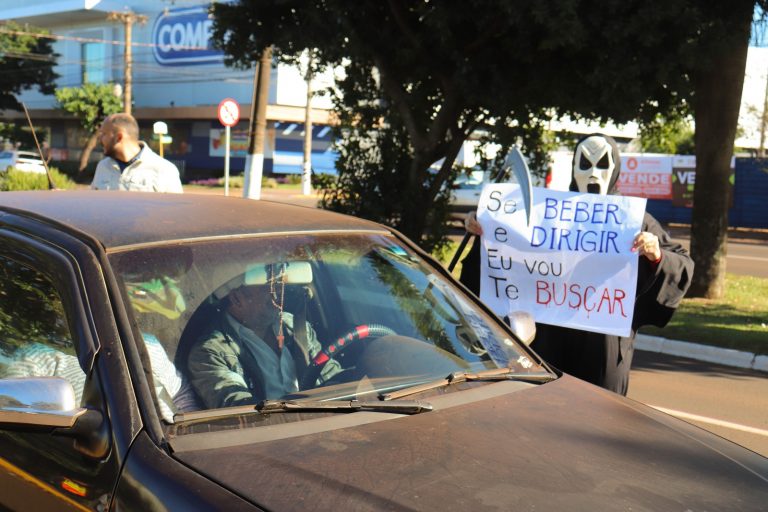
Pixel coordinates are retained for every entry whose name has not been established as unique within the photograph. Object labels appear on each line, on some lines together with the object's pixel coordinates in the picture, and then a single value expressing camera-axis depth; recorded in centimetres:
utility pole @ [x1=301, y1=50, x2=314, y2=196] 4138
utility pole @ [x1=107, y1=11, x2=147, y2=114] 4762
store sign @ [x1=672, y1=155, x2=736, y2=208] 3050
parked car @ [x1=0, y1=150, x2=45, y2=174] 3412
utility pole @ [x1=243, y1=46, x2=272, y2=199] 1927
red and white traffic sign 2098
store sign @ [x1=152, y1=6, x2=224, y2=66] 5200
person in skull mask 439
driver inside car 273
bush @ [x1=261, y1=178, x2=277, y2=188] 4703
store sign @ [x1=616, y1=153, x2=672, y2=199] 3109
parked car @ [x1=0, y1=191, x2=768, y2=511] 221
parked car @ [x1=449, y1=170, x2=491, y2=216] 2785
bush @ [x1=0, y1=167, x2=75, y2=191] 1564
